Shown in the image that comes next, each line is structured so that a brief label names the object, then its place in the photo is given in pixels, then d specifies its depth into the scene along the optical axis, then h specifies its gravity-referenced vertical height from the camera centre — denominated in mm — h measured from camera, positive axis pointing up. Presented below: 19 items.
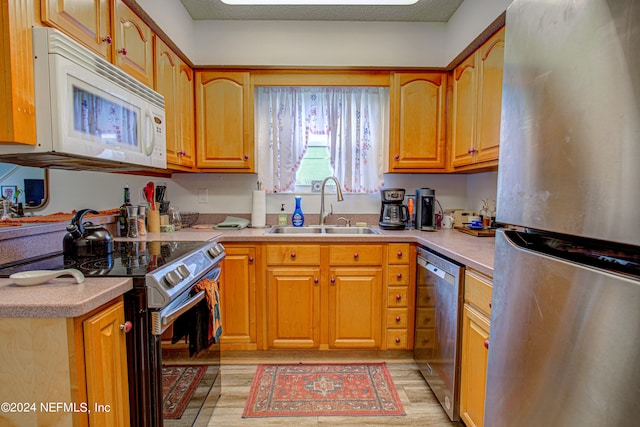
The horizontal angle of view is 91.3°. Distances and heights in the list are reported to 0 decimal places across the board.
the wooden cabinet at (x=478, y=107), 1790 +591
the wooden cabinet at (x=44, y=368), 808 -447
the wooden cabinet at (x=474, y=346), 1296 -651
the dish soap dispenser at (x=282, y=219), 2660 -182
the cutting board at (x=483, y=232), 2059 -226
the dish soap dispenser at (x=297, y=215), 2617 -150
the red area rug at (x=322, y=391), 1714 -1159
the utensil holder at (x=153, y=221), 2119 -163
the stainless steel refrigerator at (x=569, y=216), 490 -33
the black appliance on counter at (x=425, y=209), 2402 -83
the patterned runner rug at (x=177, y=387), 1113 -746
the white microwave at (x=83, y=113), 1054 +330
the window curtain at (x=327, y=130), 2684 +586
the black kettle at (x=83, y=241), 1338 -190
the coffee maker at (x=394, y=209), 2426 -87
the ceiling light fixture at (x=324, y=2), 2152 +1359
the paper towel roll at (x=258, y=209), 2533 -94
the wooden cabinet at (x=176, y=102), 1998 +669
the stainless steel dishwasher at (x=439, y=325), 1550 -717
